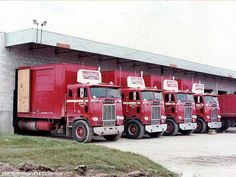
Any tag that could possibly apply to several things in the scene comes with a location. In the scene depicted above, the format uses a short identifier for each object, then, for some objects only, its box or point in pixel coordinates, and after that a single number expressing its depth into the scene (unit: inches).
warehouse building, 917.8
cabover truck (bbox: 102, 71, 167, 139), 883.4
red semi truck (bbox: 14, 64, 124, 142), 761.0
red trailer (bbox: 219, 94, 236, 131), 1257.4
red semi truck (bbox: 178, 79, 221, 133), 1138.0
